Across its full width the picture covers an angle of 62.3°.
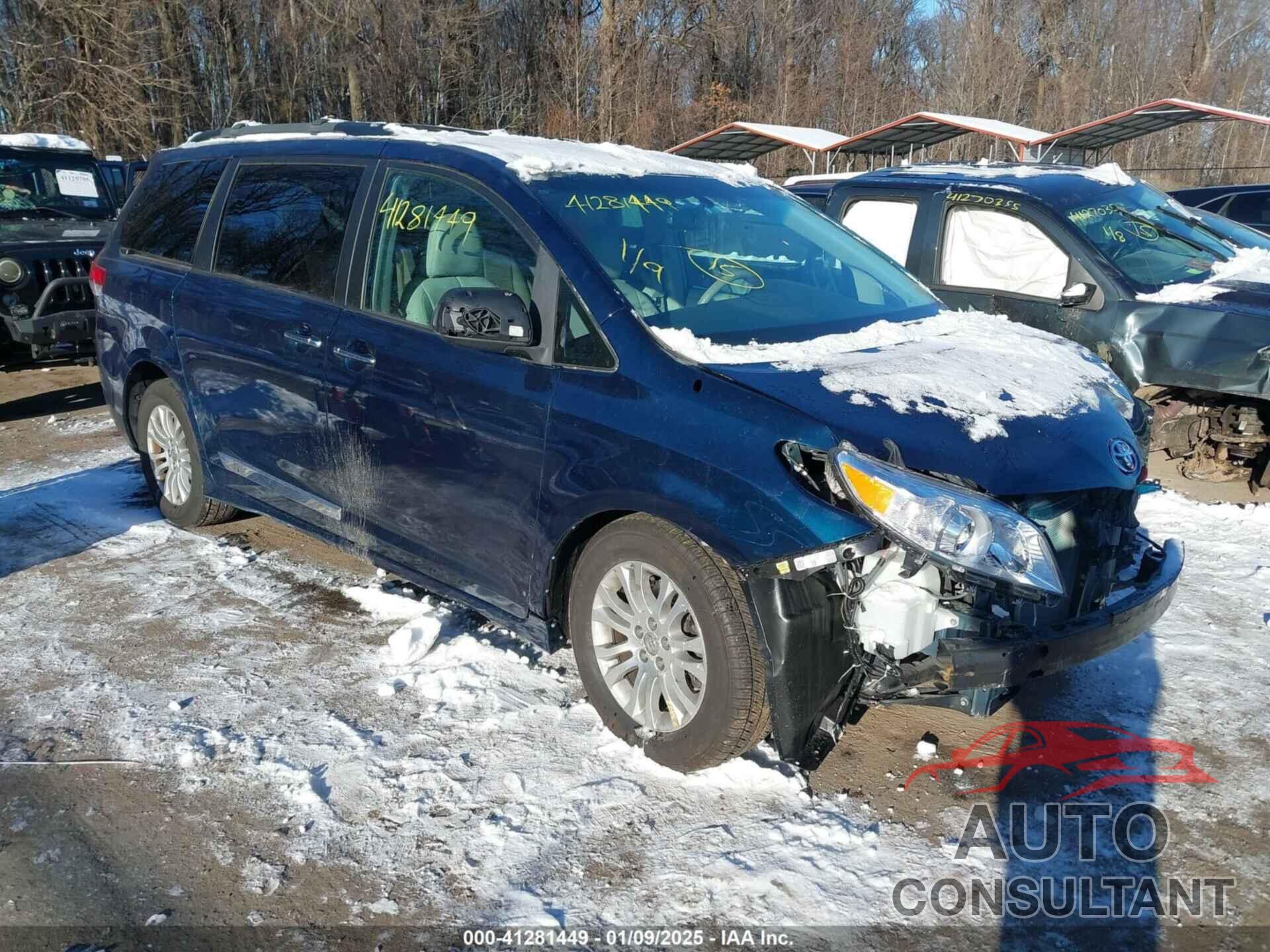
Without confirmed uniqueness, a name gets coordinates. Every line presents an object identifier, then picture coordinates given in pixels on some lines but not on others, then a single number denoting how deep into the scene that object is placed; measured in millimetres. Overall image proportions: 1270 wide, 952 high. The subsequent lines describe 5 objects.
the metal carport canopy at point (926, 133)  20469
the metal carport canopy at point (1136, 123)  19641
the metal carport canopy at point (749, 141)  20719
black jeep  8820
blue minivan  2984
